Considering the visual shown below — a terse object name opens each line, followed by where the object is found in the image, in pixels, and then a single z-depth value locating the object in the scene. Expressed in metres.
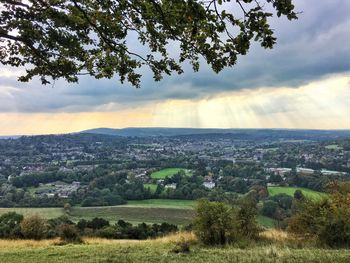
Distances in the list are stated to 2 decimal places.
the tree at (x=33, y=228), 19.92
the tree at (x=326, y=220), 14.60
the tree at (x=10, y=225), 21.42
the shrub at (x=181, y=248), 12.25
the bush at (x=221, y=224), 15.53
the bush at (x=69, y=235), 17.21
